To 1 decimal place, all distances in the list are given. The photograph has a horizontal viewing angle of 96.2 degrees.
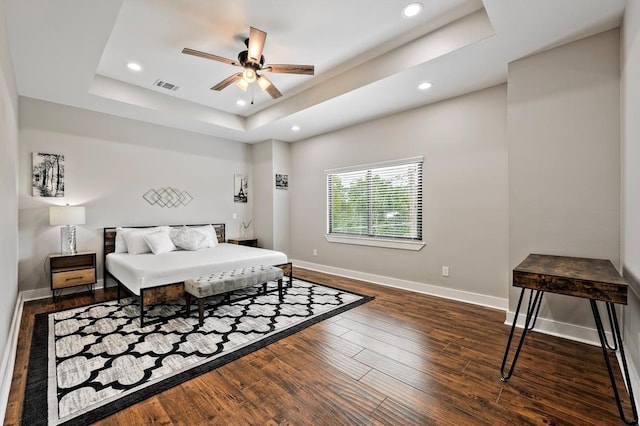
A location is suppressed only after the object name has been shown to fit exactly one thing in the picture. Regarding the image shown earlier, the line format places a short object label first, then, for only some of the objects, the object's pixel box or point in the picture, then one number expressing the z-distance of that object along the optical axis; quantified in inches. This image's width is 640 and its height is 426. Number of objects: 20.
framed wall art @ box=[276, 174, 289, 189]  243.9
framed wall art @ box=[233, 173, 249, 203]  247.5
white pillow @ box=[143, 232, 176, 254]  171.2
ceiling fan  107.9
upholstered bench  119.3
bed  122.2
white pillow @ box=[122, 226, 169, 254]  171.0
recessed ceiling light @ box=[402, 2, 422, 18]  100.5
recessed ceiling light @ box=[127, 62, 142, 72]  138.9
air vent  159.2
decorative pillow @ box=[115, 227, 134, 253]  175.9
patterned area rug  73.6
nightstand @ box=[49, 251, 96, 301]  150.9
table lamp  150.9
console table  64.8
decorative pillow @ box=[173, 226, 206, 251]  186.2
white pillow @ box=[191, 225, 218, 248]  196.9
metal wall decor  200.1
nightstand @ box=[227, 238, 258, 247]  236.1
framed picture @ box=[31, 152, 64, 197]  156.7
